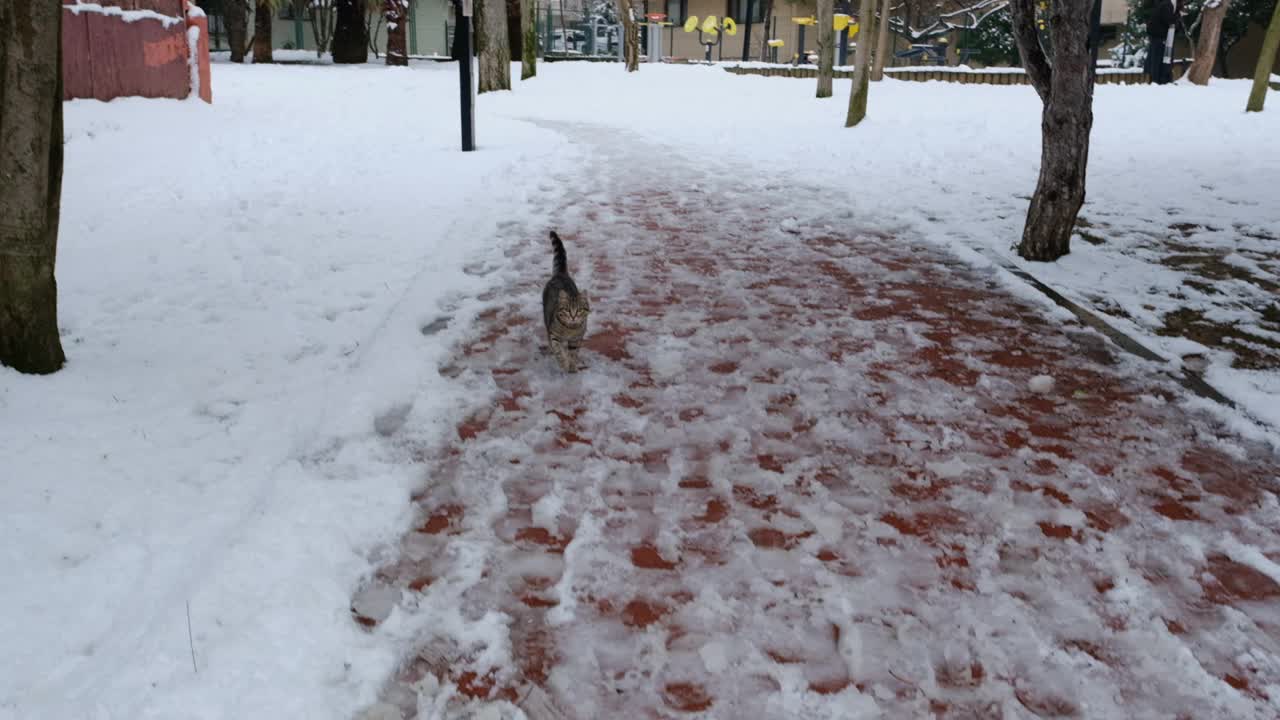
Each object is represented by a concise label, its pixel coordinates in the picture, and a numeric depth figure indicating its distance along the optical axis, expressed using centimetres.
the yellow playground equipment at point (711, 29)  4106
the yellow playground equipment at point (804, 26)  3152
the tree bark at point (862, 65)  1499
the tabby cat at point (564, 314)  468
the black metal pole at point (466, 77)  1139
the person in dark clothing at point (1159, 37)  2111
